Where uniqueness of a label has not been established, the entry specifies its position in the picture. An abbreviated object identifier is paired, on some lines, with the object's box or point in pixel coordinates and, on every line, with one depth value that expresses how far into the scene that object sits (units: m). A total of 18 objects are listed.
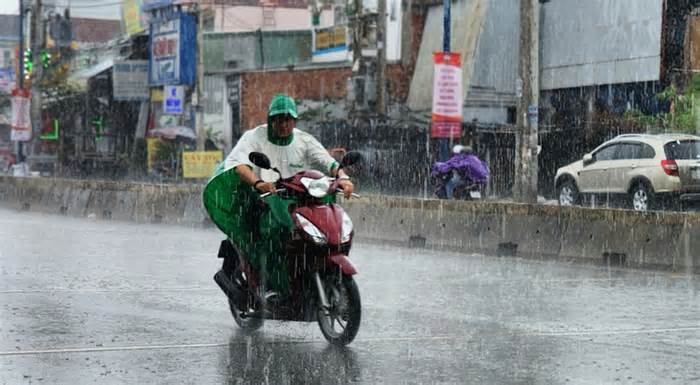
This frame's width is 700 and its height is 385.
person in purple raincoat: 26.23
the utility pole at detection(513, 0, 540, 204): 23.53
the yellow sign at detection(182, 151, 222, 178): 42.59
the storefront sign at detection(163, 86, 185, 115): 48.53
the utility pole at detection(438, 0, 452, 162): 31.52
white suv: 24.33
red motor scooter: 8.33
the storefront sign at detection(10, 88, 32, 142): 46.38
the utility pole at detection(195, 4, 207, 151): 45.88
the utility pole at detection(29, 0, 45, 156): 46.41
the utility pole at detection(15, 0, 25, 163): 49.72
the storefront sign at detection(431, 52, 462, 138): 29.88
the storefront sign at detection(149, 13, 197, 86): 55.66
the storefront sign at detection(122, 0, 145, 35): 64.69
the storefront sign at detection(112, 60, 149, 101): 59.44
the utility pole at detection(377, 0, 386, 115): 39.97
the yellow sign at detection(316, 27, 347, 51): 51.12
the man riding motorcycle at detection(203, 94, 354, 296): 8.85
